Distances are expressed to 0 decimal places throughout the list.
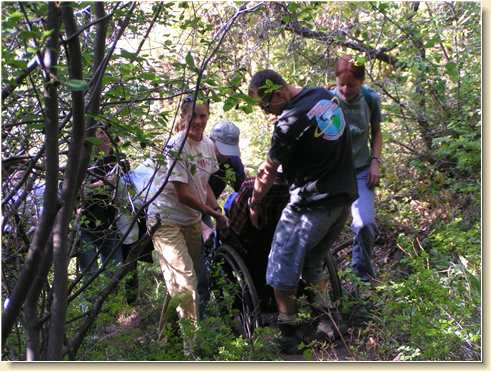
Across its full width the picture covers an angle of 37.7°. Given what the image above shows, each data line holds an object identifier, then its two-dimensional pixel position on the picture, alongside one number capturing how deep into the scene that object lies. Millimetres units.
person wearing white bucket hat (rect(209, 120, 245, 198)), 5176
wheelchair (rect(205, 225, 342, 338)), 4363
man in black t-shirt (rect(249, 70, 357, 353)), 3947
